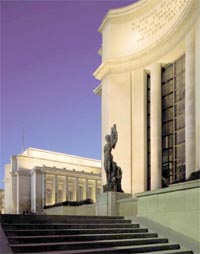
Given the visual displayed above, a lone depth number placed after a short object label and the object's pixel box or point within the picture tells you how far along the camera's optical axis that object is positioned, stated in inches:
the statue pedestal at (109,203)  560.7
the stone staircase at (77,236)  315.0
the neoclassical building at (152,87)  898.1
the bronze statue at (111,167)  601.0
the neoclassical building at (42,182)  1991.9
